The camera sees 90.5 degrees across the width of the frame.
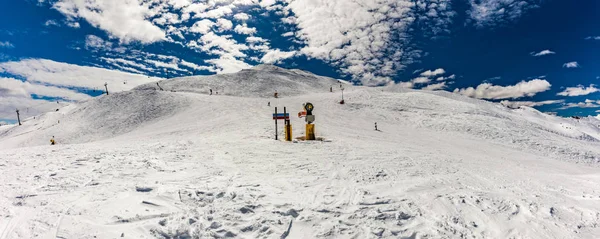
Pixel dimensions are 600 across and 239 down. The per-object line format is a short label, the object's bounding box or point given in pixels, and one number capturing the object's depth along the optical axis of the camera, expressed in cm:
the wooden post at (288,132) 1930
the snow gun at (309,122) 1995
